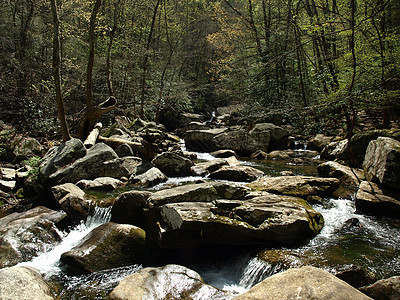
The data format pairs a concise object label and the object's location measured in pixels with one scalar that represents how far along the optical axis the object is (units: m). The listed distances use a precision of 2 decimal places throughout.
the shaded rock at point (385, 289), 2.32
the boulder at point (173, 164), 8.87
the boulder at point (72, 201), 5.76
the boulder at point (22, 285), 2.82
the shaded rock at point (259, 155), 11.73
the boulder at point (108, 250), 4.19
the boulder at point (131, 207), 5.35
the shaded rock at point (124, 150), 9.76
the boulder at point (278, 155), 11.24
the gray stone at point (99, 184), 7.10
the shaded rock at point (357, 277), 2.87
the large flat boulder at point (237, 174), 7.82
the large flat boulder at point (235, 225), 4.02
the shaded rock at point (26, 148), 9.64
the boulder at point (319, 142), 12.23
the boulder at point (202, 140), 13.55
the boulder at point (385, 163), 5.00
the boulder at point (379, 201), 4.77
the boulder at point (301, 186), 5.68
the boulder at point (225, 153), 11.84
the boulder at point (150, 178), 7.68
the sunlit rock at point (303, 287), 2.07
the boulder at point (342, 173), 6.49
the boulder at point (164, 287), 2.94
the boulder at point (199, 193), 5.00
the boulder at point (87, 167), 7.32
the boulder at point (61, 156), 7.45
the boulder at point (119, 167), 8.05
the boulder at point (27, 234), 4.44
